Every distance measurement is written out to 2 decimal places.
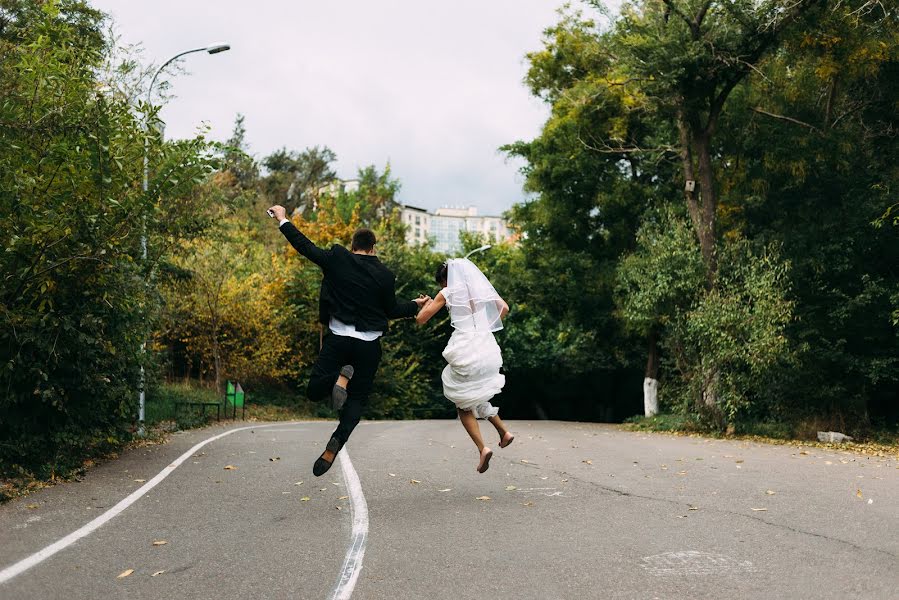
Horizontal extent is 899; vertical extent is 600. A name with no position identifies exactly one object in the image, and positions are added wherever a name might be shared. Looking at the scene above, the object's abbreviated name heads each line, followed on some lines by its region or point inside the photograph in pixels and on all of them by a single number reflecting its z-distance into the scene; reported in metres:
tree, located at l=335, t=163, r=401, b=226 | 57.72
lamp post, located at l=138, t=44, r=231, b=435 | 18.73
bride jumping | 8.95
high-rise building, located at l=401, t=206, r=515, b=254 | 184.75
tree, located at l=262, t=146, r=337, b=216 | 60.81
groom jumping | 8.04
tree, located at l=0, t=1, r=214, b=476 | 9.95
